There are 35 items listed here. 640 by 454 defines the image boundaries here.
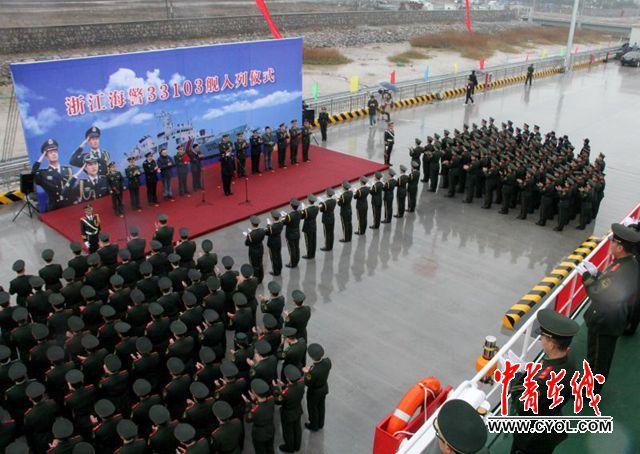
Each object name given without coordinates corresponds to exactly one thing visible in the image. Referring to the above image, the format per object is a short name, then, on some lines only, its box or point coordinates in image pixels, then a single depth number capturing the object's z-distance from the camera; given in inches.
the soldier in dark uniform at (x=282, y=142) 555.2
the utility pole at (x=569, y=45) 1046.1
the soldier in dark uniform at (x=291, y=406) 211.8
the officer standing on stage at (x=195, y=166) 483.7
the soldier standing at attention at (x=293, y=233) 358.6
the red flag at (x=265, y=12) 676.6
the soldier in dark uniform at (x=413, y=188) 457.1
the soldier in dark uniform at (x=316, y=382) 218.5
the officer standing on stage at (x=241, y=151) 515.2
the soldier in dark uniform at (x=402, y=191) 442.4
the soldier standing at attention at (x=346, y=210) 398.6
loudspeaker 433.4
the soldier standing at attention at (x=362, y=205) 408.5
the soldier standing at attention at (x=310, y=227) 370.9
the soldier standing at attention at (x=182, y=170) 478.3
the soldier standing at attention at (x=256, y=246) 337.7
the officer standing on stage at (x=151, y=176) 459.2
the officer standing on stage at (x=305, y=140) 577.6
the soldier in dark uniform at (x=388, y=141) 556.1
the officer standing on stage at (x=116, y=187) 433.1
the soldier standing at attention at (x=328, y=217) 382.9
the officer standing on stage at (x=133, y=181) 449.7
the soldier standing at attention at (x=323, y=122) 652.7
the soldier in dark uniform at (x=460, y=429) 110.5
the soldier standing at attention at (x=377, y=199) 421.7
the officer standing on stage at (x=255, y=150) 535.1
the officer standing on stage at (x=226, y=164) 480.4
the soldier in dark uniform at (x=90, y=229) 357.4
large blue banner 429.7
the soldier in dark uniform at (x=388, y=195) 428.5
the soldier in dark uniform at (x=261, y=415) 200.5
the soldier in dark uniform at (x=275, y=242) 347.6
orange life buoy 164.2
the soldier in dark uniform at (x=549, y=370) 143.9
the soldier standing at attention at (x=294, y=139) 565.9
